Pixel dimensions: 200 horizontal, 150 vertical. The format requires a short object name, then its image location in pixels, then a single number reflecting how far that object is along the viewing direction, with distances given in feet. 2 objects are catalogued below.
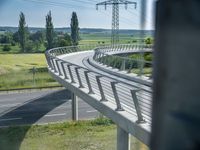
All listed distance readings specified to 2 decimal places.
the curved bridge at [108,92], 19.93
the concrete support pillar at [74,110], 64.01
